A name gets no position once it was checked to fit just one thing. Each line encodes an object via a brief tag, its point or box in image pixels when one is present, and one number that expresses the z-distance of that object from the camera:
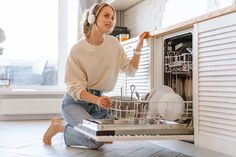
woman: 2.09
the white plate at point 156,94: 1.83
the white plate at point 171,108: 1.80
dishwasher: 1.58
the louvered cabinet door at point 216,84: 1.48
